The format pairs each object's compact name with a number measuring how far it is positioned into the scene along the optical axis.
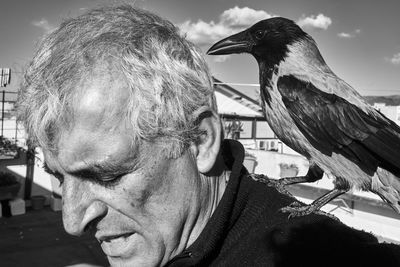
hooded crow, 0.39
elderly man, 0.39
